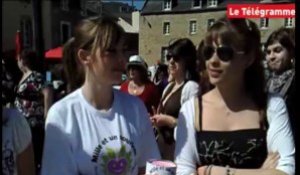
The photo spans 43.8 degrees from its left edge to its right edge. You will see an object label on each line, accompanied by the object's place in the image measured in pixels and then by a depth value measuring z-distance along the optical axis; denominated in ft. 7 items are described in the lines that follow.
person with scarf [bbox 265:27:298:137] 6.87
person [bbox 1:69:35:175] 4.90
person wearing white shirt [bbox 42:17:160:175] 4.87
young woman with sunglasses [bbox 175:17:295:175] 4.84
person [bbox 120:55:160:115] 10.42
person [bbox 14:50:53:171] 5.10
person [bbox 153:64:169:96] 11.70
